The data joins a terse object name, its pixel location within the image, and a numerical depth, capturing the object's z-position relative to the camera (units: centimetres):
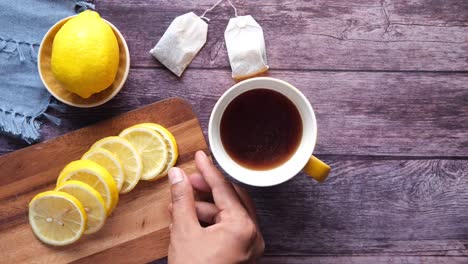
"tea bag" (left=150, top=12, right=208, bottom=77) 100
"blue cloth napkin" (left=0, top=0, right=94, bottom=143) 99
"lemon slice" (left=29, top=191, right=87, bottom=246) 87
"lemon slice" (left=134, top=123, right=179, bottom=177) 93
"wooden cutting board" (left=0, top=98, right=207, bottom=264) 95
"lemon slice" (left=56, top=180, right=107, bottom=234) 86
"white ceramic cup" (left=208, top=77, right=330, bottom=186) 87
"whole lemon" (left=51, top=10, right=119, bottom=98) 85
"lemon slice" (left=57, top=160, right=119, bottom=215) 87
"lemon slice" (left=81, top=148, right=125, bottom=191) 90
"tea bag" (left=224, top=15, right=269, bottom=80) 100
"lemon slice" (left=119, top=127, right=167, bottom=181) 92
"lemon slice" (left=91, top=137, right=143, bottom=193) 91
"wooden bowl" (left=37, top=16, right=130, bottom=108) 94
